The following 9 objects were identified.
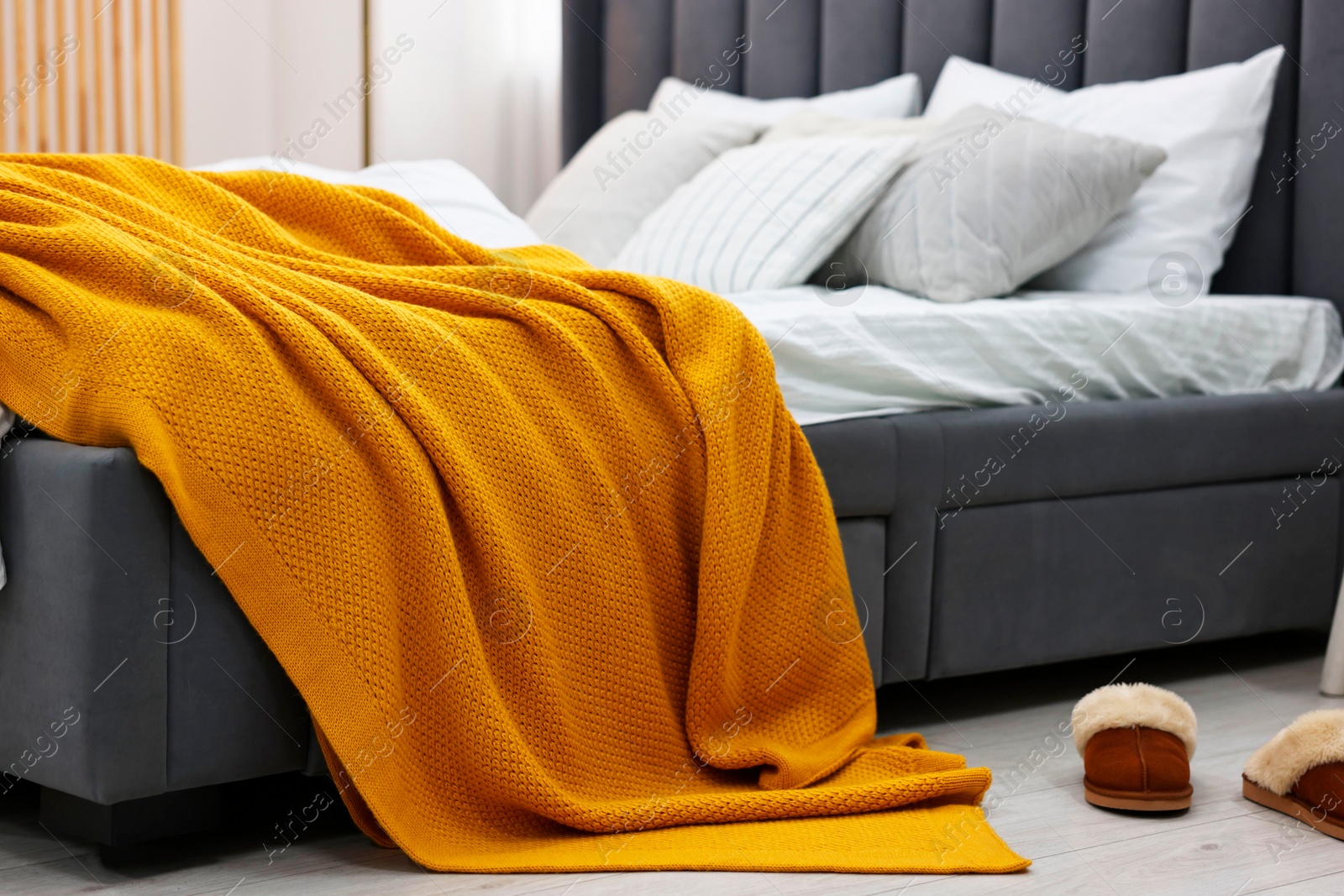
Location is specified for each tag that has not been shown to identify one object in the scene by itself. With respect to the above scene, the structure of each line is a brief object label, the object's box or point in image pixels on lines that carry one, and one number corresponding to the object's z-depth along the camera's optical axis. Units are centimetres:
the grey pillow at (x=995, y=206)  209
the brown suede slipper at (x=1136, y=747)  146
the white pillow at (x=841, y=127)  241
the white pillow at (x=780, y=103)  275
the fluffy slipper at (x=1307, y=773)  142
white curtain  371
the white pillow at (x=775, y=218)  214
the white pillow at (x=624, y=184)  260
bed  120
